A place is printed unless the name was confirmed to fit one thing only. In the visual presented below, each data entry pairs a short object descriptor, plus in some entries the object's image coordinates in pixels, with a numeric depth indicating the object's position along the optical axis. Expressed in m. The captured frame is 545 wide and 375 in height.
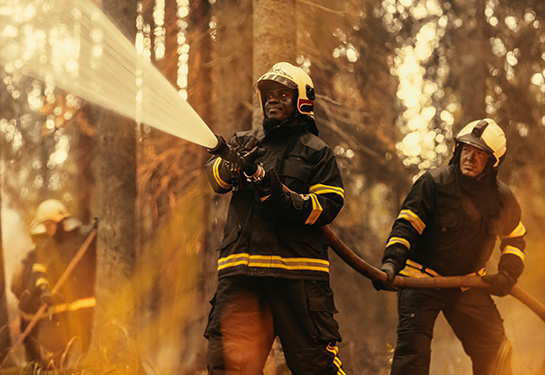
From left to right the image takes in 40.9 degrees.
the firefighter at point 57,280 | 8.98
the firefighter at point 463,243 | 5.30
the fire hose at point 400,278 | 4.79
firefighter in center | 4.00
